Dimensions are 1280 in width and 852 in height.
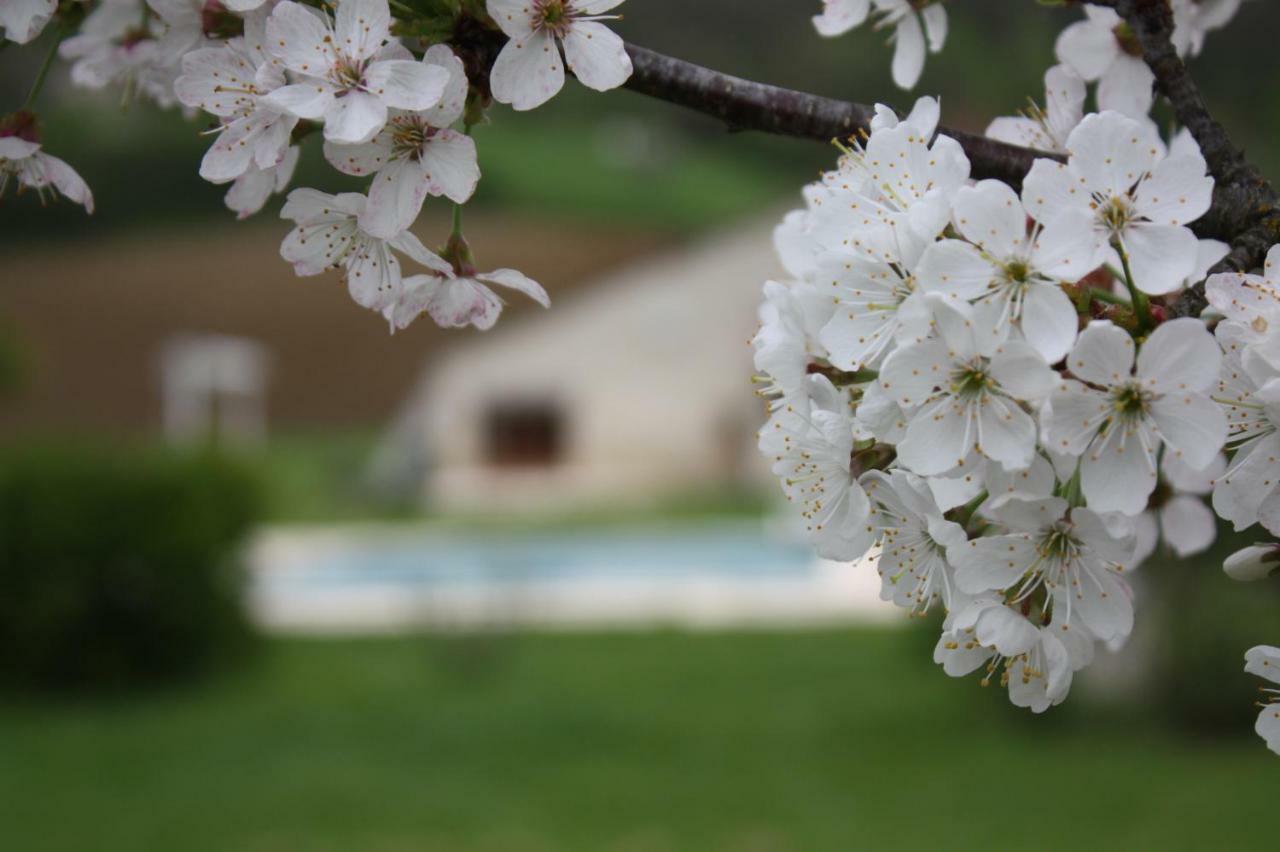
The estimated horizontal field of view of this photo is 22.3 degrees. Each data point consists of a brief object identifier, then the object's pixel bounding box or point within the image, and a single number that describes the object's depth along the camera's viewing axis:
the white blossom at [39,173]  0.54
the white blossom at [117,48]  0.59
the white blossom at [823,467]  0.52
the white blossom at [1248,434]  0.49
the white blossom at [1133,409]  0.48
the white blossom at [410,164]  0.51
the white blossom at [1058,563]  0.50
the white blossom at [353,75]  0.50
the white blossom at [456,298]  0.53
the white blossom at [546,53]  0.51
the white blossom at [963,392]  0.48
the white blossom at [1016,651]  0.51
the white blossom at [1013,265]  0.48
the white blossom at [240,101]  0.51
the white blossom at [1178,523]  0.58
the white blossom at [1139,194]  0.50
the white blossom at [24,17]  0.52
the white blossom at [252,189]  0.54
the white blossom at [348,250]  0.52
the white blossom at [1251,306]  0.49
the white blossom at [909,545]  0.51
